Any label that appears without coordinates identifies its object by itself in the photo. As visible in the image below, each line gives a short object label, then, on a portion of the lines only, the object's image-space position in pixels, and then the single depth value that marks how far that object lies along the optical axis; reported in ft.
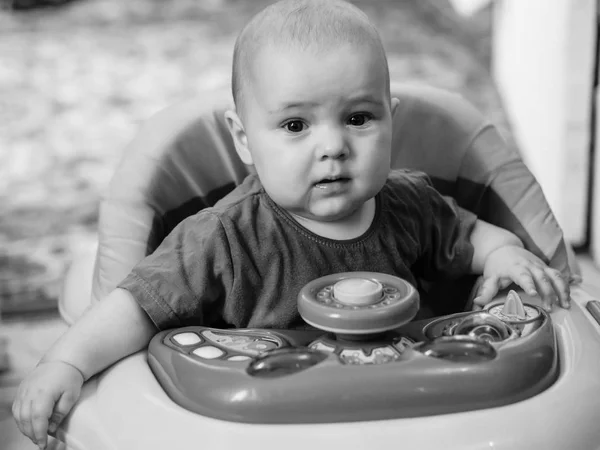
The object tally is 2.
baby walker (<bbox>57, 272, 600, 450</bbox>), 3.08
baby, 3.41
